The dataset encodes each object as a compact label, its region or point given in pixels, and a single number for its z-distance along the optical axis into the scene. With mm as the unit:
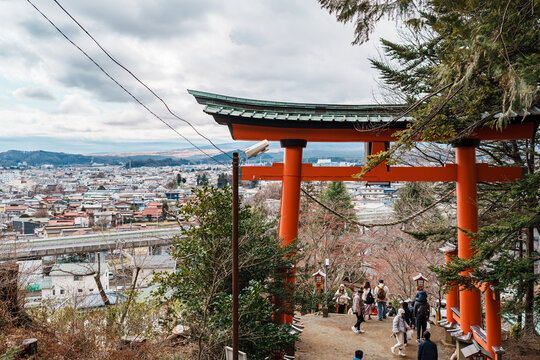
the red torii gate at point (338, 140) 7230
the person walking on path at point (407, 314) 8852
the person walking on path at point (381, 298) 10367
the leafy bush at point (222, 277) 5992
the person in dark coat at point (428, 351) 6340
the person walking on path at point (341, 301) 13435
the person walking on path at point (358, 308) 9328
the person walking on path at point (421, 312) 8634
